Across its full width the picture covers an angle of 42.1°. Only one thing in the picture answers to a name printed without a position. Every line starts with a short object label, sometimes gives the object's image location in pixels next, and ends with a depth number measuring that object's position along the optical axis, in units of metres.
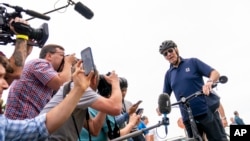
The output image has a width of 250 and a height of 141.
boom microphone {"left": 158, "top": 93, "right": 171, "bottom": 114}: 3.28
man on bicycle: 3.86
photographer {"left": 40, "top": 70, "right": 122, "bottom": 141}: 2.29
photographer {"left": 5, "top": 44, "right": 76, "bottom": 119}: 2.66
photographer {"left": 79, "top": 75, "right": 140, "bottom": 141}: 2.77
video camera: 2.51
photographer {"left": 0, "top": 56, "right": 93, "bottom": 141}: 1.80
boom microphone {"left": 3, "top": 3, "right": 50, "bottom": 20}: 2.71
